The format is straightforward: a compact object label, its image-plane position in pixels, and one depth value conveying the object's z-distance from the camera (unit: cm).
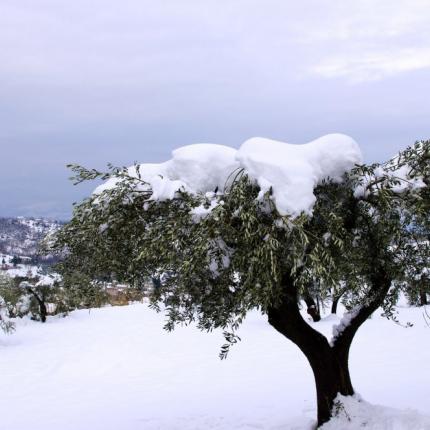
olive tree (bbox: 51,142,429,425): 822
